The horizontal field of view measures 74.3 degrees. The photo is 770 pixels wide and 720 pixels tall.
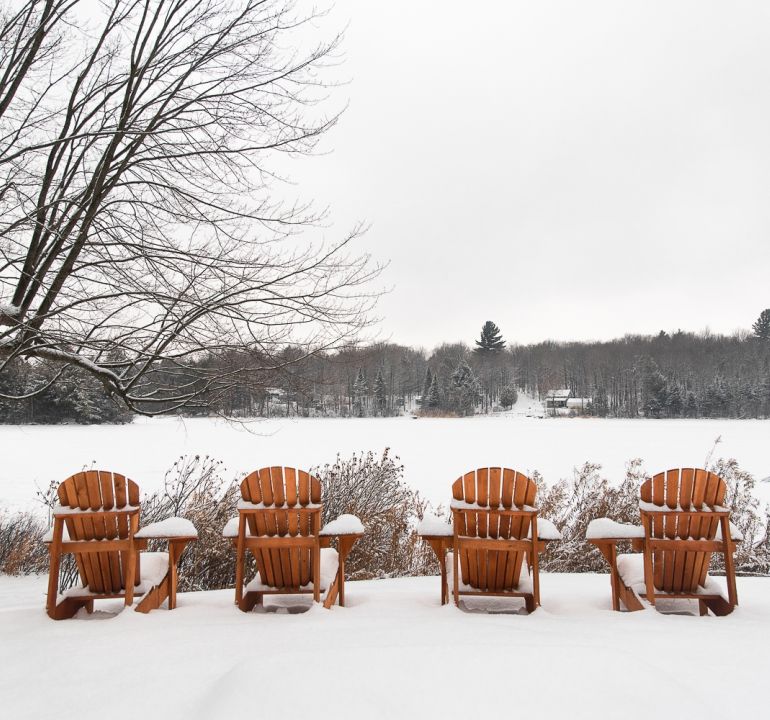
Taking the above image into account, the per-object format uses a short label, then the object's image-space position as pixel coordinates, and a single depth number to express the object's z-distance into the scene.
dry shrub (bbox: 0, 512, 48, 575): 5.64
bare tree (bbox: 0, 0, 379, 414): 4.56
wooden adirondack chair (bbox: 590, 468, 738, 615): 3.29
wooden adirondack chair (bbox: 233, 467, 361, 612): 3.26
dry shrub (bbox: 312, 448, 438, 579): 5.86
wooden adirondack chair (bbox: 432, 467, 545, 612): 3.29
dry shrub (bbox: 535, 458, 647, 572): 5.94
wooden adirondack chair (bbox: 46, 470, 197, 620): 3.18
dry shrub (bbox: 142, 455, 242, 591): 5.18
